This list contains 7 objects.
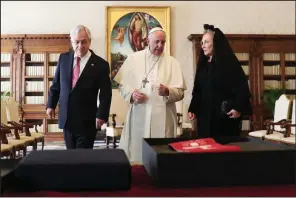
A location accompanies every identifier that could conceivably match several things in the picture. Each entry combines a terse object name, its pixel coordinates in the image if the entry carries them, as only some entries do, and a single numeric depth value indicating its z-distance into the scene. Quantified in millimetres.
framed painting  8961
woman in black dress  2289
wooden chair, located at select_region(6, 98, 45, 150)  6080
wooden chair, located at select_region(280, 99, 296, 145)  5082
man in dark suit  2258
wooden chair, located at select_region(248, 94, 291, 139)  5977
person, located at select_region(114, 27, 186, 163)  2469
